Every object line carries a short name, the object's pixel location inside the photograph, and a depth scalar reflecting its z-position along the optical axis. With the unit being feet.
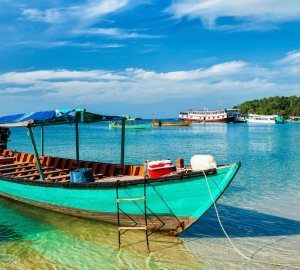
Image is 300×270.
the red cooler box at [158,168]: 28.45
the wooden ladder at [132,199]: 25.20
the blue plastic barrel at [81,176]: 30.63
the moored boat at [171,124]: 338.54
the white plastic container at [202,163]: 24.11
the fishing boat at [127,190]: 24.09
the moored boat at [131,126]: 291.38
